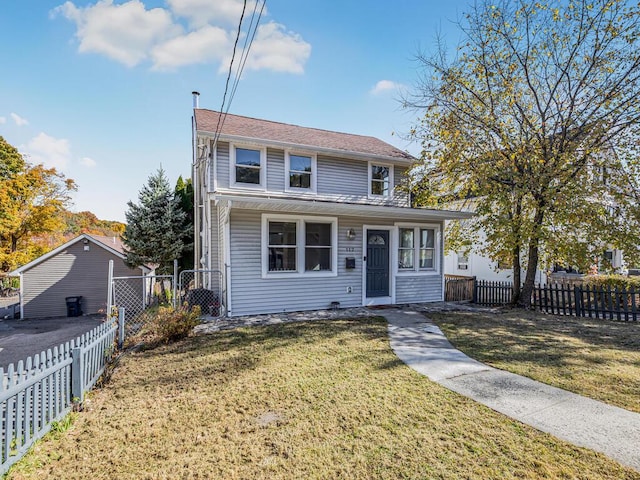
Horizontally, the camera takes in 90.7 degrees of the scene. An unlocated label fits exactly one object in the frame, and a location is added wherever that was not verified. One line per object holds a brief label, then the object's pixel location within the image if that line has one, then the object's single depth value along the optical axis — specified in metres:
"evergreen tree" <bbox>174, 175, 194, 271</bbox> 15.20
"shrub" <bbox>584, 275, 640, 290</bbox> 12.47
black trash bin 14.12
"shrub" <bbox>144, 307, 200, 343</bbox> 6.38
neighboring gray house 13.99
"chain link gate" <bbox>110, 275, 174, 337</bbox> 13.42
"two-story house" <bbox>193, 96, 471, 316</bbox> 8.88
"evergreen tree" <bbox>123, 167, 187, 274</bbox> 14.23
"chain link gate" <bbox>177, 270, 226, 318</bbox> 9.05
